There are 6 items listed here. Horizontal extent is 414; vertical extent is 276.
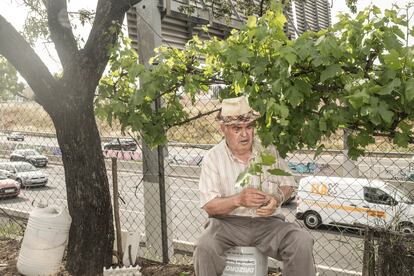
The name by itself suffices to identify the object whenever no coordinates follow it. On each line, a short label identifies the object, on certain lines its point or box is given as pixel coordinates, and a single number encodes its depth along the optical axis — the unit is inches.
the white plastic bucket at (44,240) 158.2
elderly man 102.8
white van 511.8
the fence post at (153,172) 174.2
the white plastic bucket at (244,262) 104.1
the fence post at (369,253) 130.0
